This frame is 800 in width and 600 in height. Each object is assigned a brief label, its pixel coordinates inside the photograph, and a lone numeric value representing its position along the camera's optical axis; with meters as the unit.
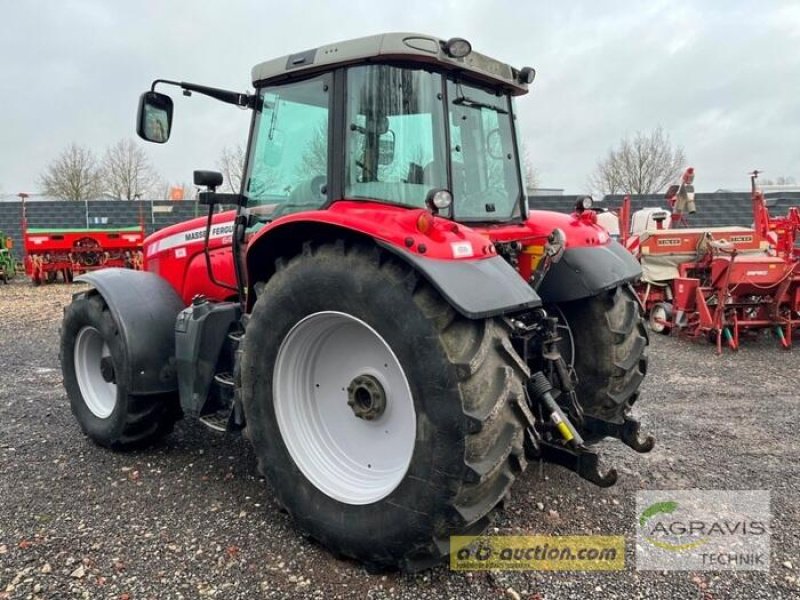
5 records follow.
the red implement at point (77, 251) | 14.40
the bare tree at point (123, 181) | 32.22
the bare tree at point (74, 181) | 30.20
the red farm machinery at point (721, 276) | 7.19
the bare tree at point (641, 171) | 31.55
